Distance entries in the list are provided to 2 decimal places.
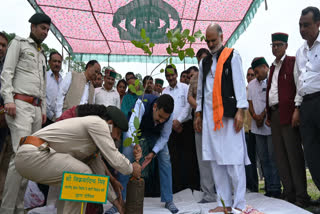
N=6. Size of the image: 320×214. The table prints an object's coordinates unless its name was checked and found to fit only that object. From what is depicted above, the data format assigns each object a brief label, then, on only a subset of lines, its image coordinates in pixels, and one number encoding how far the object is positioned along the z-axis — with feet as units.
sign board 5.30
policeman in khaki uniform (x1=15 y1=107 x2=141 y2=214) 6.22
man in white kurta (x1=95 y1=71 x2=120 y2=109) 14.78
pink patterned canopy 15.39
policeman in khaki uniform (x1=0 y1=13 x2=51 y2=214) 8.04
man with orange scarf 8.53
